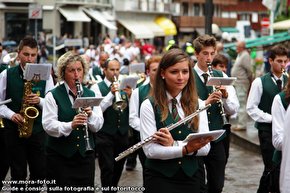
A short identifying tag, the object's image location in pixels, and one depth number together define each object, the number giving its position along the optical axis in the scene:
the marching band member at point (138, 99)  8.80
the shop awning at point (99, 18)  58.47
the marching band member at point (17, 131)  8.67
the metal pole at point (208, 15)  16.62
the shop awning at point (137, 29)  70.25
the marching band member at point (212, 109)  8.26
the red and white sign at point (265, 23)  37.75
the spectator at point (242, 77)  16.67
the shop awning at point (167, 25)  79.69
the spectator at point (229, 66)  18.49
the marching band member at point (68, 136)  7.23
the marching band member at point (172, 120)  5.77
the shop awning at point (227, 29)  82.25
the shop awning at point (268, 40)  25.22
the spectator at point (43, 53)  30.10
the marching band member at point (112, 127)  9.67
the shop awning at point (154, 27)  77.38
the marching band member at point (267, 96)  8.73
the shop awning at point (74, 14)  52.72
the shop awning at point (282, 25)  27.56
